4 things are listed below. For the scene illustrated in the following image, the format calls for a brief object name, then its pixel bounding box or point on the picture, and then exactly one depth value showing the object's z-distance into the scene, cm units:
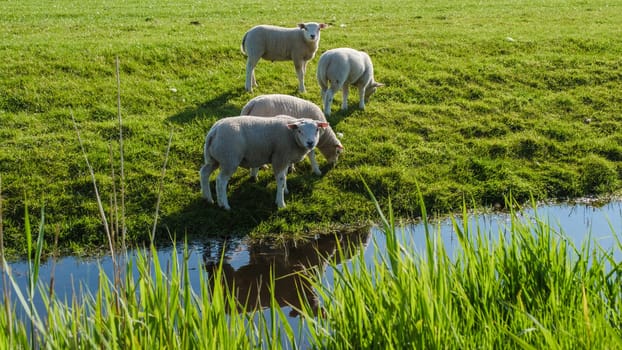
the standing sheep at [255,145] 877
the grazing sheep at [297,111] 998
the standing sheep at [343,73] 1158
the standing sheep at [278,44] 1269
